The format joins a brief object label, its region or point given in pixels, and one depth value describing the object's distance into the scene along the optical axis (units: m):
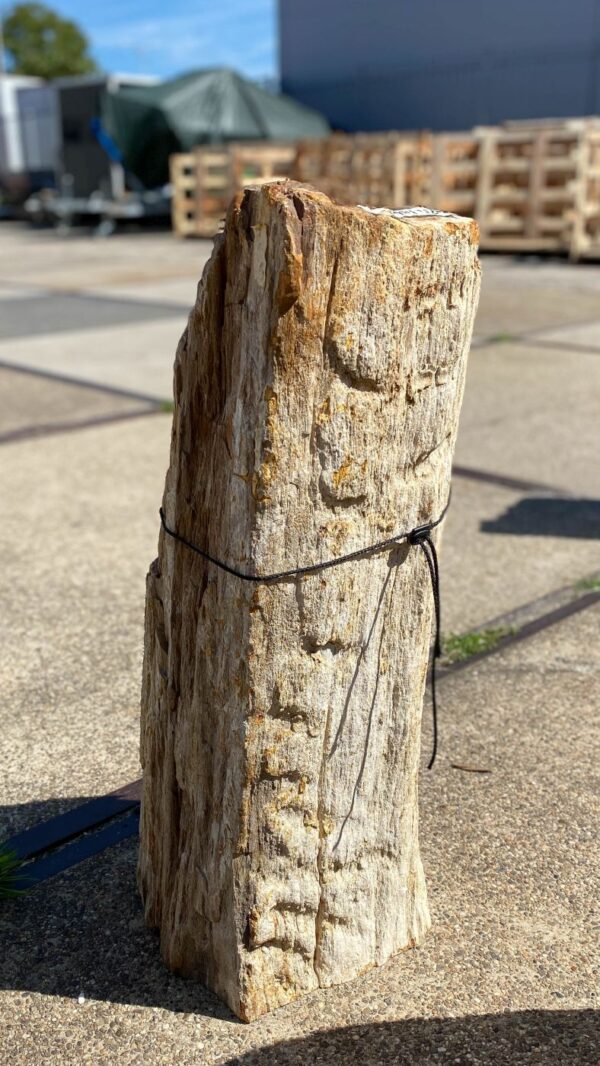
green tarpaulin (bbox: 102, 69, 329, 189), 23.41
